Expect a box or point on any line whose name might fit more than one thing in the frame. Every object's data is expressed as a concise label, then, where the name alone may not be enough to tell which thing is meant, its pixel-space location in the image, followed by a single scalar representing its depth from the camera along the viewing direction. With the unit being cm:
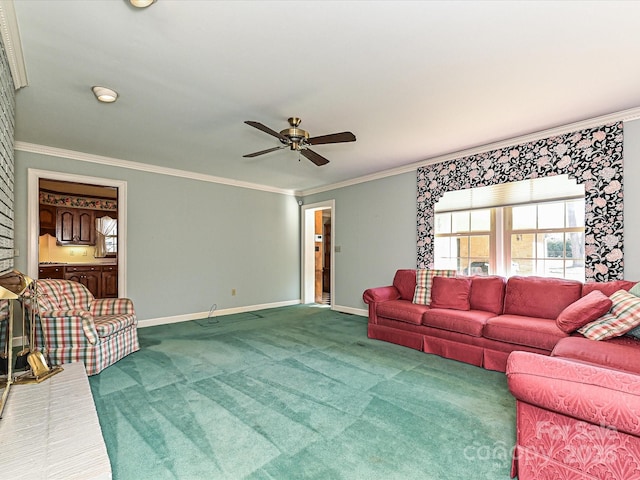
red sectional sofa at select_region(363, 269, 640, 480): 124
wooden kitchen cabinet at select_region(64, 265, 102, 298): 578
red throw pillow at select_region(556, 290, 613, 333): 252
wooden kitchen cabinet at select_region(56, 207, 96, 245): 649
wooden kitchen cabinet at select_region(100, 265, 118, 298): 623
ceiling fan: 282
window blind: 348
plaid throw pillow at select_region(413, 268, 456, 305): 402
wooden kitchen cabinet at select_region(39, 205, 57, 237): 623
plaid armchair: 292
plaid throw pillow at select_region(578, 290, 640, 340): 235
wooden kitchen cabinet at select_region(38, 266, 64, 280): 555
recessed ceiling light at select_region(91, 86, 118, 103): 257
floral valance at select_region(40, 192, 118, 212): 633
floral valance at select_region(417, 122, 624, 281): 308
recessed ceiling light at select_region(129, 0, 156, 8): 162
